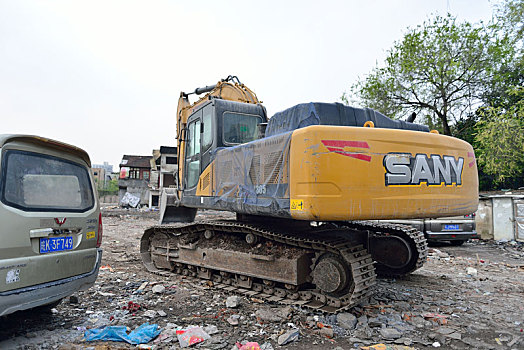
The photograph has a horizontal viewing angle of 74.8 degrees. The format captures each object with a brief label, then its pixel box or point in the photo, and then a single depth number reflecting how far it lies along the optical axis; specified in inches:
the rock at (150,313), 163.8
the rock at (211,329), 145.3
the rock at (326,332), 142.2
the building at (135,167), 1851.6
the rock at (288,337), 136.1
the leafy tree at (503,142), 585.0
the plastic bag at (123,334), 136.0
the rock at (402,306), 175.5
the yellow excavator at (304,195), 137.3
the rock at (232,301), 175.9
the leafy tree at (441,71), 764.3
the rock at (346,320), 150.2
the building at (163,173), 1376.7
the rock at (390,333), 141.6
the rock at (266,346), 131.3
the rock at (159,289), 202.4
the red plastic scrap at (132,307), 171.8
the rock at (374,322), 153.3
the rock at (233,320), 154.6
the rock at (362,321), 153.3
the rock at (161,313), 165.6
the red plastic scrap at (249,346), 129.8
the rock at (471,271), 261.4
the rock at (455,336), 141.5
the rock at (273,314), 159.3
